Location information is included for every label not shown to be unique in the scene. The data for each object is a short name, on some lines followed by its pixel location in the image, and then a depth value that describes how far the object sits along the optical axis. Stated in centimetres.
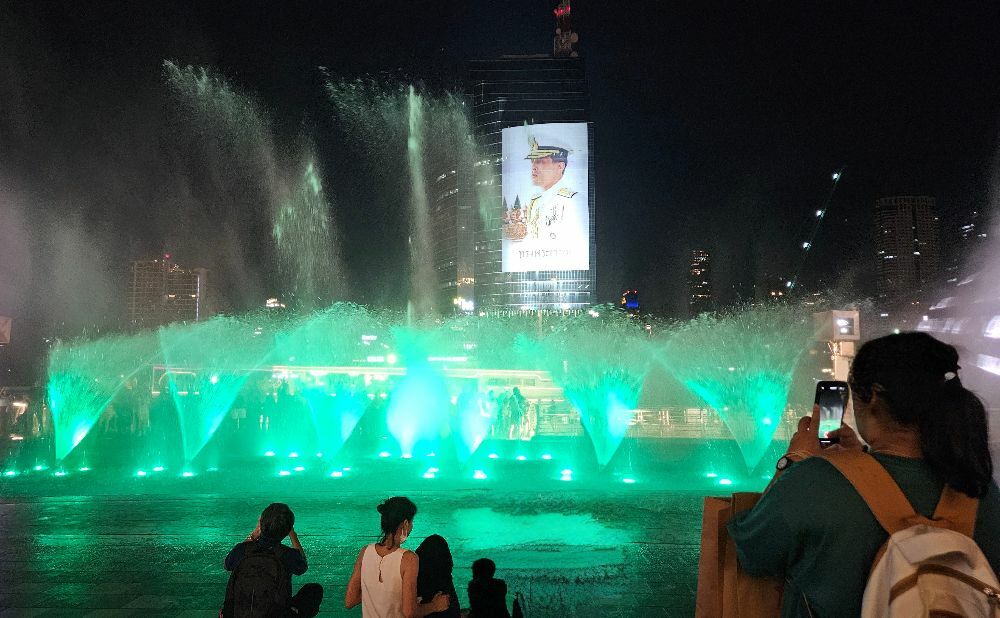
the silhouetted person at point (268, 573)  306
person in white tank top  299
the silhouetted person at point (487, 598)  333
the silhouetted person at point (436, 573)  315
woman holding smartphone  159
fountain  1897
